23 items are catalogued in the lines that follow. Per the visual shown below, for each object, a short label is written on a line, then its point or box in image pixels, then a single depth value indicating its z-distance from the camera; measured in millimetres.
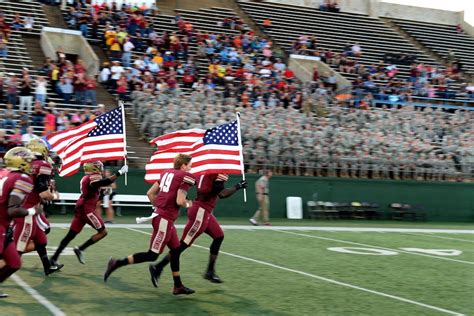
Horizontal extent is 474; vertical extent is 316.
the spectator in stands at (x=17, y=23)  26459
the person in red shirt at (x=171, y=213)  8625
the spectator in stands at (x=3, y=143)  19000
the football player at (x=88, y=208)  10695
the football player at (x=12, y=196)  7605
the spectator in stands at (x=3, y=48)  23959
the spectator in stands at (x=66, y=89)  22844
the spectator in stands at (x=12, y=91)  21328
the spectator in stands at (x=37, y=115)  20953
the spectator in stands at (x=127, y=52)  26125
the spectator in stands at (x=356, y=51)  35594
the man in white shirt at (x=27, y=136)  19345
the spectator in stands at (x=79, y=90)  23078
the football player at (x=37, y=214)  9219
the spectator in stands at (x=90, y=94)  23156
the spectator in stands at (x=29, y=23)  26847
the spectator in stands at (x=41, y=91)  21797
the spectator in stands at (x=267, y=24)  35719
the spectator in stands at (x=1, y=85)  21606
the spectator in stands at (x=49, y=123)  20375
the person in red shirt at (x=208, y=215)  9547
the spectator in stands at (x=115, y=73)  24781
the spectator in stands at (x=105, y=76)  24984
